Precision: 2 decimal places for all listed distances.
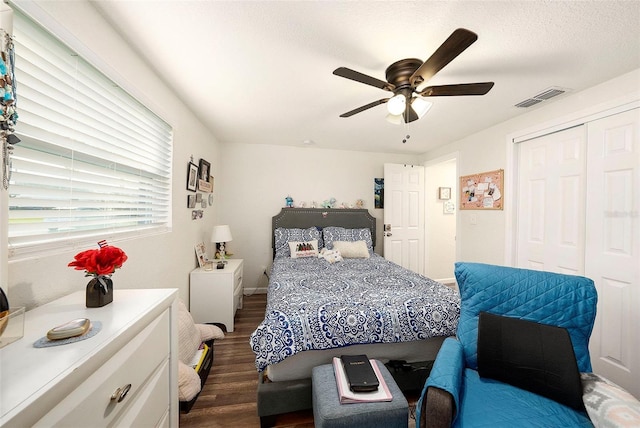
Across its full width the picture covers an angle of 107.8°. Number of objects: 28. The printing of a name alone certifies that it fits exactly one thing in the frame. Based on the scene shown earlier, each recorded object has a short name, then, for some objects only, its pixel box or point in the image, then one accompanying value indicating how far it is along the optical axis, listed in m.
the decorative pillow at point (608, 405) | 0.88
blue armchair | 1.00
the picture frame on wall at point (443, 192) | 4.35
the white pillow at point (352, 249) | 3.34
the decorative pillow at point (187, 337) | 1.75
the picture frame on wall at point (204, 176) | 2.76
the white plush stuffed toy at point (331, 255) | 3.07
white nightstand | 2.52
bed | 1.43
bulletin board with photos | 2.76
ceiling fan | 1.33
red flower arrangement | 0.94
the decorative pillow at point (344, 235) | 3.58
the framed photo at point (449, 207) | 4.43
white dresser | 0.51
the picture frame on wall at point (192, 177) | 2.44
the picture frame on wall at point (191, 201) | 2.50
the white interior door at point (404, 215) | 3.95
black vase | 0.93
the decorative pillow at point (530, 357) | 1.08
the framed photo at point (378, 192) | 4.18
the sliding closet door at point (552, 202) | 2.11
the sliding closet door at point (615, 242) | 1.73
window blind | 0.95
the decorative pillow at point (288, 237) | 3.44
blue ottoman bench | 1.09
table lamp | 2.97
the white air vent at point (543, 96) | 2.03
